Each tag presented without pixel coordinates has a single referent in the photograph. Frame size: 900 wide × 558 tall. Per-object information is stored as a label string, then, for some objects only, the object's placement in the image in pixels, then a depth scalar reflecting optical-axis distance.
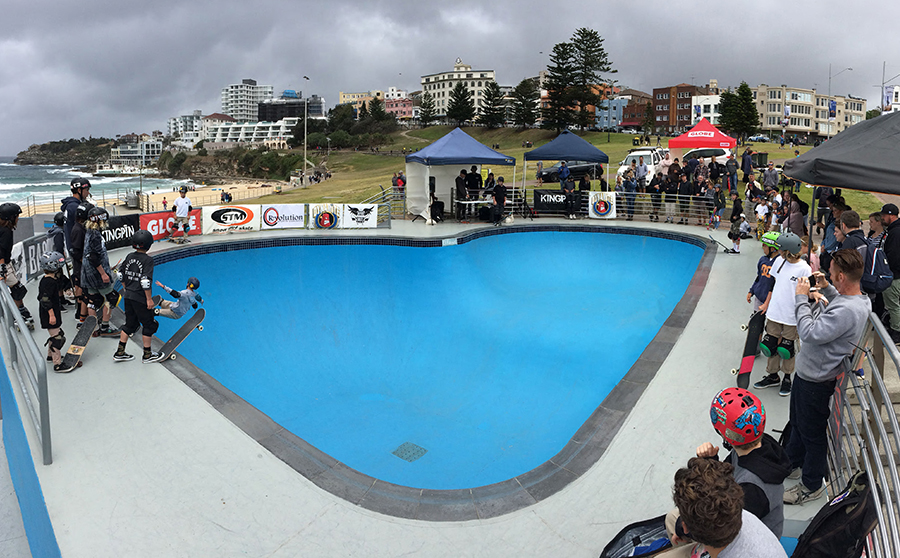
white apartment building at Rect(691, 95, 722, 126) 89.52
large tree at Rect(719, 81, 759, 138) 52.72
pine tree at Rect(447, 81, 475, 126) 93.25
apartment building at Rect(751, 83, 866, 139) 98.75
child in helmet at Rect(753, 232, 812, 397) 5.58
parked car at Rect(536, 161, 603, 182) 25.95
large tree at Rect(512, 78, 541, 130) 81.75
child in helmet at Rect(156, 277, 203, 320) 7.25
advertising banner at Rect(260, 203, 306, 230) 16.89
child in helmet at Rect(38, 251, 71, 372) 6.66
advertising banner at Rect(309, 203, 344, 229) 17.02
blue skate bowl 5.94
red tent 22.73
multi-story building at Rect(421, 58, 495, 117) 153.88
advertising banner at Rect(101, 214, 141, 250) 13.89
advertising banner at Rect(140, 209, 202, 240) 14.70
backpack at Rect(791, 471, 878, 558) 2.71
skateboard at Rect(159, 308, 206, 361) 7.22
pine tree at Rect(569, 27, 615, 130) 63.78
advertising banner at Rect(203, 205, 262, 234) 16.22
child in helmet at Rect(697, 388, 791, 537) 2.76
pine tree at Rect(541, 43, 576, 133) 64.12
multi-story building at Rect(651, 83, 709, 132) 110.06
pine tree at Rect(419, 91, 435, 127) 118.38
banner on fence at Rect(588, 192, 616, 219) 18.41
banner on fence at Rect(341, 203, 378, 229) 16.98
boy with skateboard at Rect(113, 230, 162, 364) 6.68
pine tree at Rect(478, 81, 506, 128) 89.88
